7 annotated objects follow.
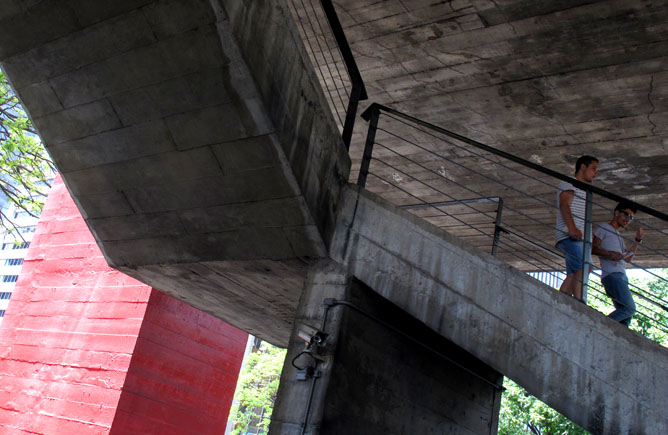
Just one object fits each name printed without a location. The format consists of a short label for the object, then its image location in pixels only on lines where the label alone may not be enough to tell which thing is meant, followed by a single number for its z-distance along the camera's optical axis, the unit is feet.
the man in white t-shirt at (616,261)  16.62
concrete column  15.28
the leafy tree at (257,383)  84.17
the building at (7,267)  344.57
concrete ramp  13.96
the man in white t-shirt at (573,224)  16.65
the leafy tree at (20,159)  25.56
